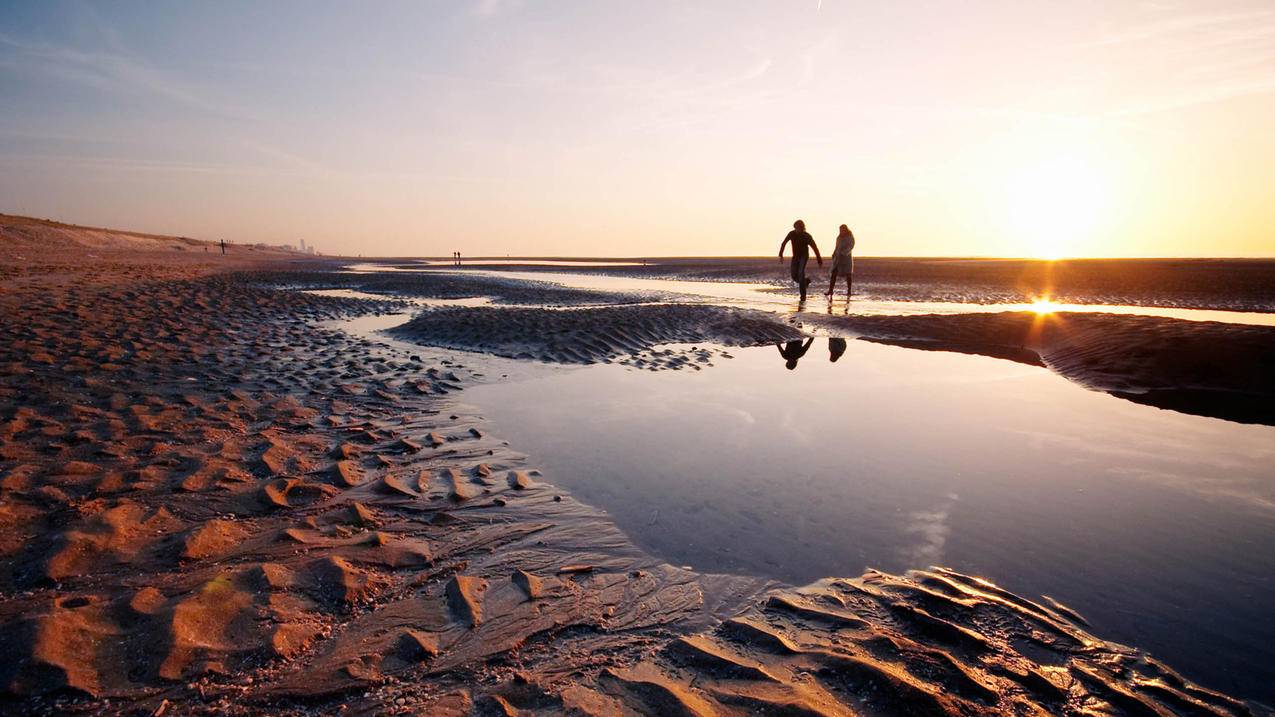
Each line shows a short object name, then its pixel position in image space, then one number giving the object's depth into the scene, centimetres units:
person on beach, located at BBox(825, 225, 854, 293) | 2177
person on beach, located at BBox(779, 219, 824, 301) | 2073
